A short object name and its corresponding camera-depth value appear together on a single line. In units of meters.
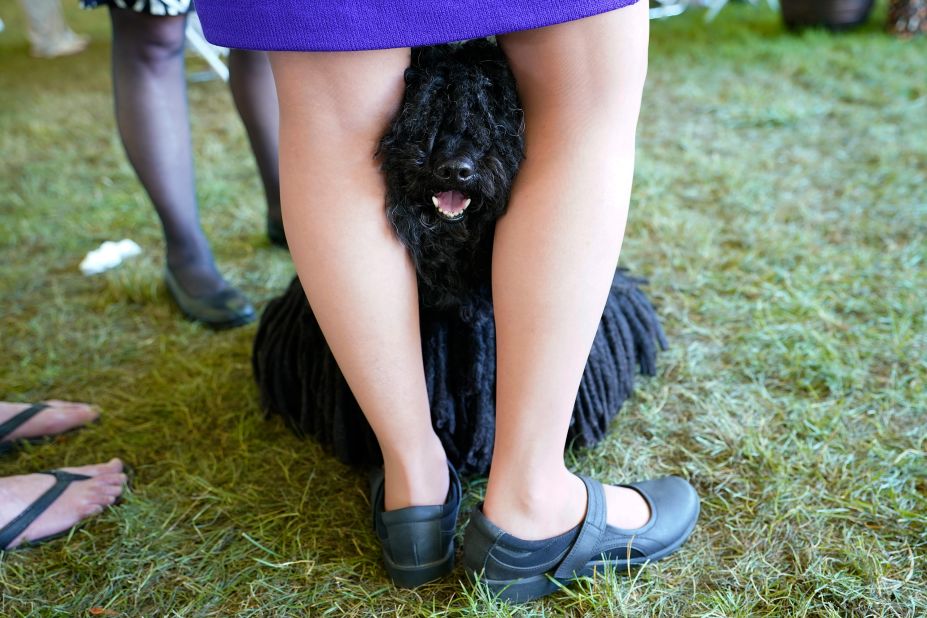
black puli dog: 0.77
